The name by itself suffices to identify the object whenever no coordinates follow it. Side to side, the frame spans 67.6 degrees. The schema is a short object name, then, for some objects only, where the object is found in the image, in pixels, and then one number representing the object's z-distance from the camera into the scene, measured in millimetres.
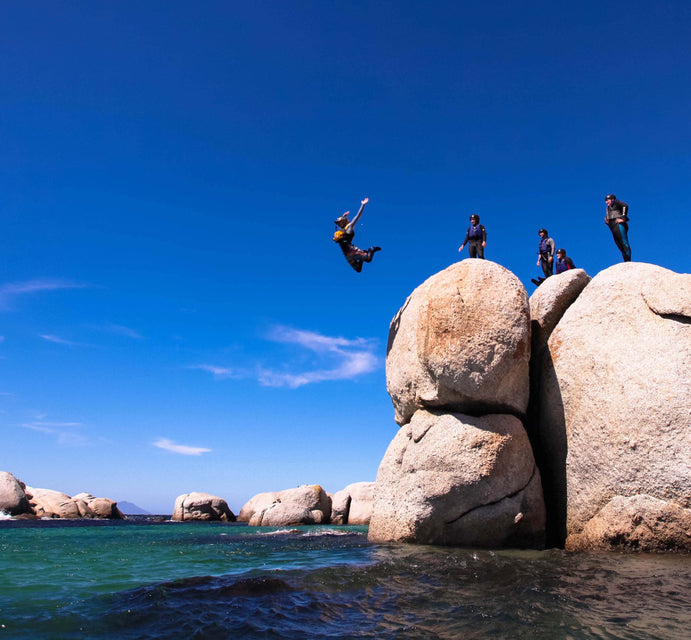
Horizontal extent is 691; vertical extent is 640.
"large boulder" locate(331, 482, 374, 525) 32094
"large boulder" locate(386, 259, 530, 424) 12422
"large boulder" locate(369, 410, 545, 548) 12055
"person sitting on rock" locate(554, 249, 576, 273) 16609
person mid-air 15999
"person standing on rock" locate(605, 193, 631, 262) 14938
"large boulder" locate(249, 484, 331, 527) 30875
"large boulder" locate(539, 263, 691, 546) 10617
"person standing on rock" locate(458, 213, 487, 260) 16469
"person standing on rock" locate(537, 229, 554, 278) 16969
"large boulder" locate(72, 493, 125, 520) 45281
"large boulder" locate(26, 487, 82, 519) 42625
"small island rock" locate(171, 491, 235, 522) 39812
